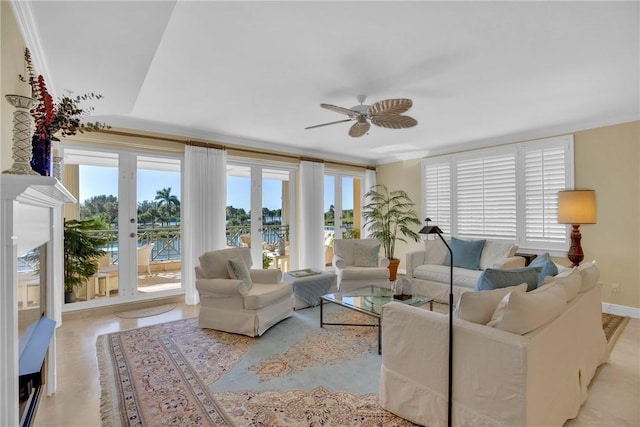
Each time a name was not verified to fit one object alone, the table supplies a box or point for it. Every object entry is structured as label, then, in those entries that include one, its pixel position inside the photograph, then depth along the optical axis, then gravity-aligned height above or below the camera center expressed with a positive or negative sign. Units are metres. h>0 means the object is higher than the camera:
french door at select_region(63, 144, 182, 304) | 4.08 +0.02
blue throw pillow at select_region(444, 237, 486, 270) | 4.65 -0.58
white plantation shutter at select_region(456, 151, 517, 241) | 5.05 +0.28
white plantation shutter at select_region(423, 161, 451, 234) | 5.89 +0.37
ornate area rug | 2.06 -1.28
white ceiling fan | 2.73 +0.92
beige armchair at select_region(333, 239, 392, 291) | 4.56 -0.77
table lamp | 3.96 +0.03
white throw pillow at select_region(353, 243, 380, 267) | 4.93 -0.64
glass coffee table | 3.14 -0.94
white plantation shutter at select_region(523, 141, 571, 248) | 4.54 +0.31
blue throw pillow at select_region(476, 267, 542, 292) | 2.13 -0.44
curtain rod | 4.17 +1.05
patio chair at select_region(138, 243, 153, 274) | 4.48 -0.60
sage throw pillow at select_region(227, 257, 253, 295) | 3.52 -0.63
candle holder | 1.40 +0.36
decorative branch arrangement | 1.82 +0.60
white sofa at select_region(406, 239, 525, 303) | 4.29 -0.80
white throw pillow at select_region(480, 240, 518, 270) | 4.45 -0.55
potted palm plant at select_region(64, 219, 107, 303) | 3.92 -0.47
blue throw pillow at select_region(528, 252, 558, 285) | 2.38 -0.43
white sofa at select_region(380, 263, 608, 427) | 1.60 -0.82
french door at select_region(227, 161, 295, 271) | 5.31 +0.06
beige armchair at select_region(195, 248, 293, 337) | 3.33 -0.90
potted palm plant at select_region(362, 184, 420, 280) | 5.91 -0.07
